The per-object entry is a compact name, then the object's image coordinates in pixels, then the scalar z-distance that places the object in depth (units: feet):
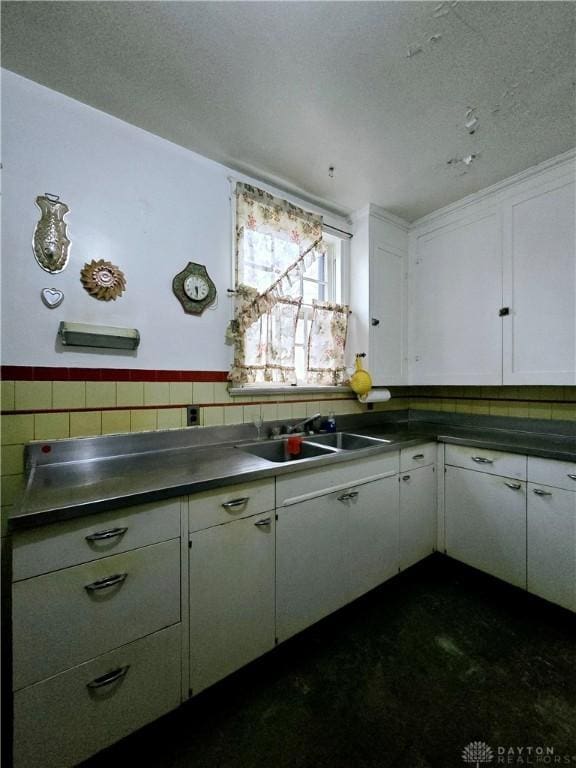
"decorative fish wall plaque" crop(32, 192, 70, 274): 4.07
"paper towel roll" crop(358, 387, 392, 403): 7.41
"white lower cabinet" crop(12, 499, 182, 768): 2.61
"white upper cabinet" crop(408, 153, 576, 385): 5.57
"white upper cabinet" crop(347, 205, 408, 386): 7.18
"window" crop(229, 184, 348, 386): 5.84
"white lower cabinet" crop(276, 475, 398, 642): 4.21
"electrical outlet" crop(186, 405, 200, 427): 5.24
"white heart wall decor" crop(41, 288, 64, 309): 4.10
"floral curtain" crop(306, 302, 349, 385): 6.95
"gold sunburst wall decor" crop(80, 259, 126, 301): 4.39
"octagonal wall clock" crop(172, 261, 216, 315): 5.19
